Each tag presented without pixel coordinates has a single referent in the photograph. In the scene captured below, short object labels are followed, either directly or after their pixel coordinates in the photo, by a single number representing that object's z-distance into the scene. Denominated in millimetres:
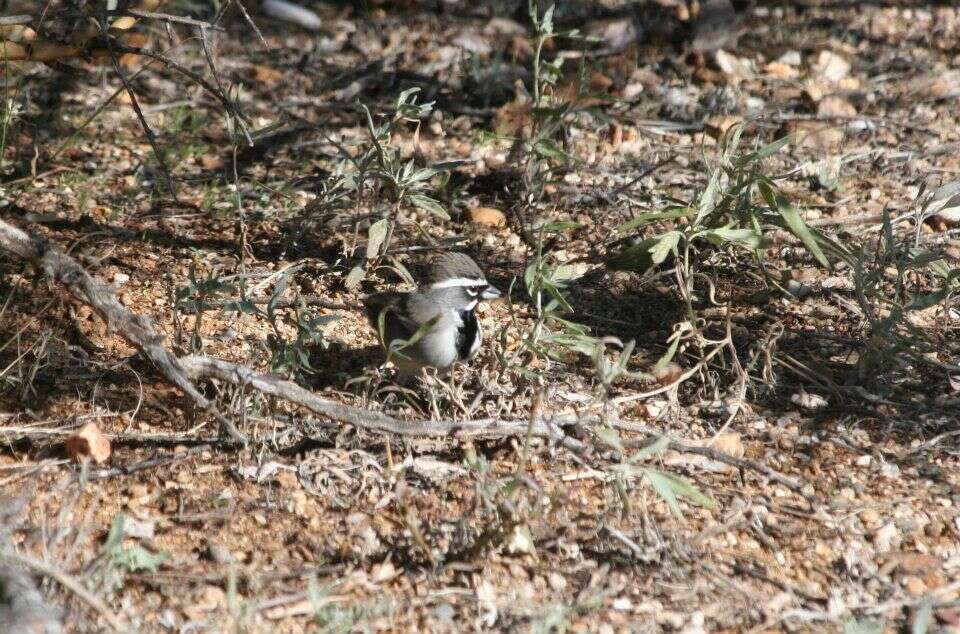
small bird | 10195
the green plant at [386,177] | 10359
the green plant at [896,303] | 9641
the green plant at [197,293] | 9008
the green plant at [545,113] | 10469
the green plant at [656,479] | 7664
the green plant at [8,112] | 10873
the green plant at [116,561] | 7215
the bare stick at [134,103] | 9586
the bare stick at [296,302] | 10562
